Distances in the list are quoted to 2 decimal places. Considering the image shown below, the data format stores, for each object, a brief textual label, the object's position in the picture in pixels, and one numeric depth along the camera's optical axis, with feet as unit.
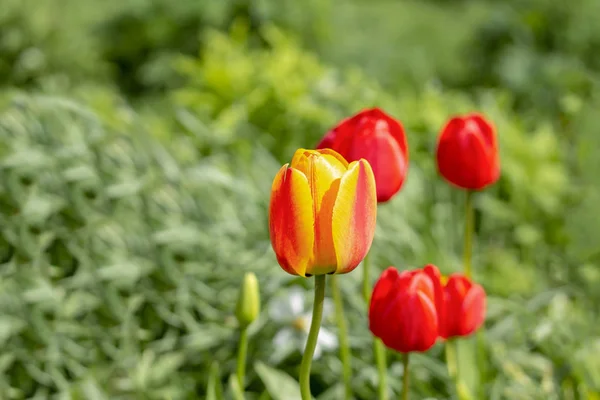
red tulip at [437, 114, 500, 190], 5.64
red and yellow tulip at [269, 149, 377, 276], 5.08
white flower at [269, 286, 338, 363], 6.22
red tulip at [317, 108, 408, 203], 5.44
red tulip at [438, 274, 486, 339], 5.49
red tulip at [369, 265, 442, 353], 5.32
